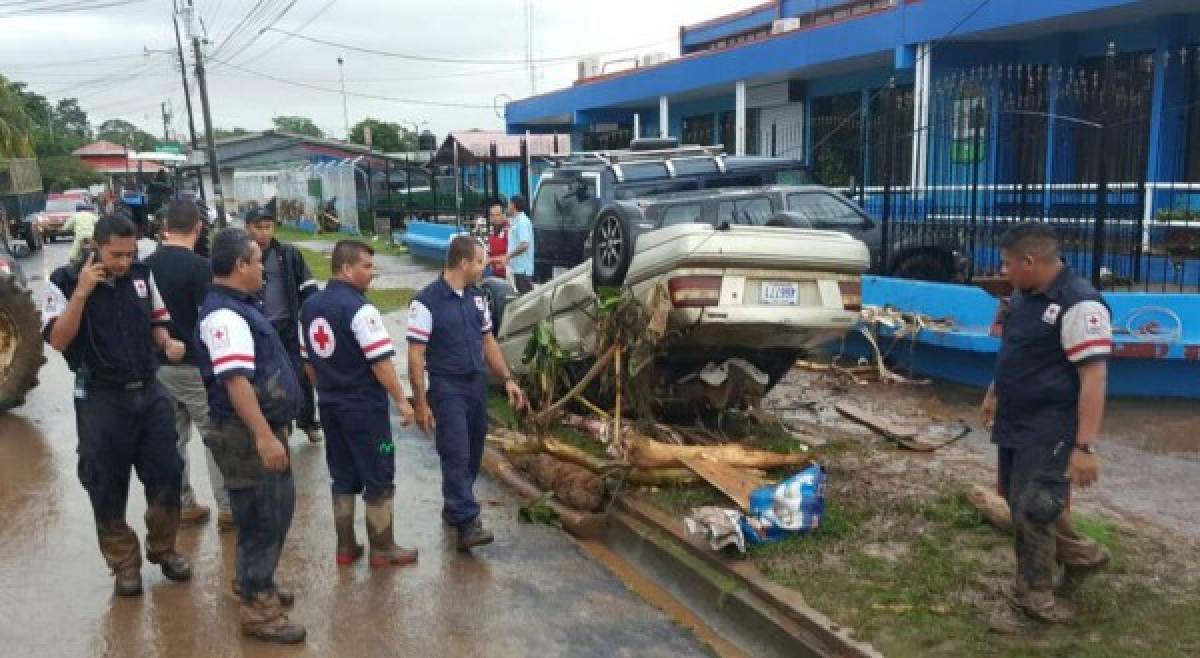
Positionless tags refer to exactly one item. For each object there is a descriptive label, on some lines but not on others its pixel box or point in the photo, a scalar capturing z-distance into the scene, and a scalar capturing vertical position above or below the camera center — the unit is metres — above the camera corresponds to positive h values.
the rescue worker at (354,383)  4.71 -1.01
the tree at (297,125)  112.19 +6.13
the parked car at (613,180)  10.80 -0.18
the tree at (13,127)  38.31 +2.44
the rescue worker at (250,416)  3.94 -0.97
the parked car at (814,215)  9.63 -0.53
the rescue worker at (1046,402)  3.64 -0.95
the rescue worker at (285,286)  6.79 -0.75
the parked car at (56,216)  30.88 -0.98
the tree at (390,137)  56.58 +2.15
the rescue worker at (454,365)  5.19 -1.02
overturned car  5.67 -0.80
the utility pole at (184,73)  38.19 +4.22
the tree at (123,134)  106.06 +5.70
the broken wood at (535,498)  5.75 -2.06
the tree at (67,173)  53.66 +0.62
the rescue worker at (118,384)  4.46 -0.92
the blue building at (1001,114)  8.98 +0.46
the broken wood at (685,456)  5.83 -1.73
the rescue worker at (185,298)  5.34 -0.64
